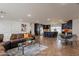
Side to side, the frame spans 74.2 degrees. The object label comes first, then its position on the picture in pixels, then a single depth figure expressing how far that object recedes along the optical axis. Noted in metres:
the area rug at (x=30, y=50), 1.22
